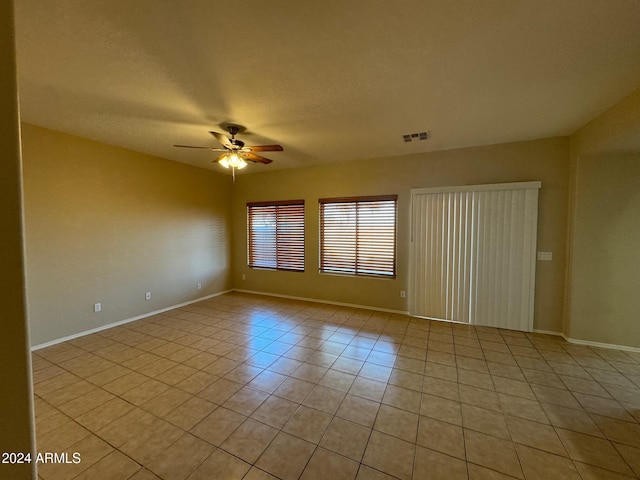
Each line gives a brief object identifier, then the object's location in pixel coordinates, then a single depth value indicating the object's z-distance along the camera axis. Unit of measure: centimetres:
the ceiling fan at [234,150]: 304
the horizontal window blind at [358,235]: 453
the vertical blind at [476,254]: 364
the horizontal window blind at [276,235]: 541
